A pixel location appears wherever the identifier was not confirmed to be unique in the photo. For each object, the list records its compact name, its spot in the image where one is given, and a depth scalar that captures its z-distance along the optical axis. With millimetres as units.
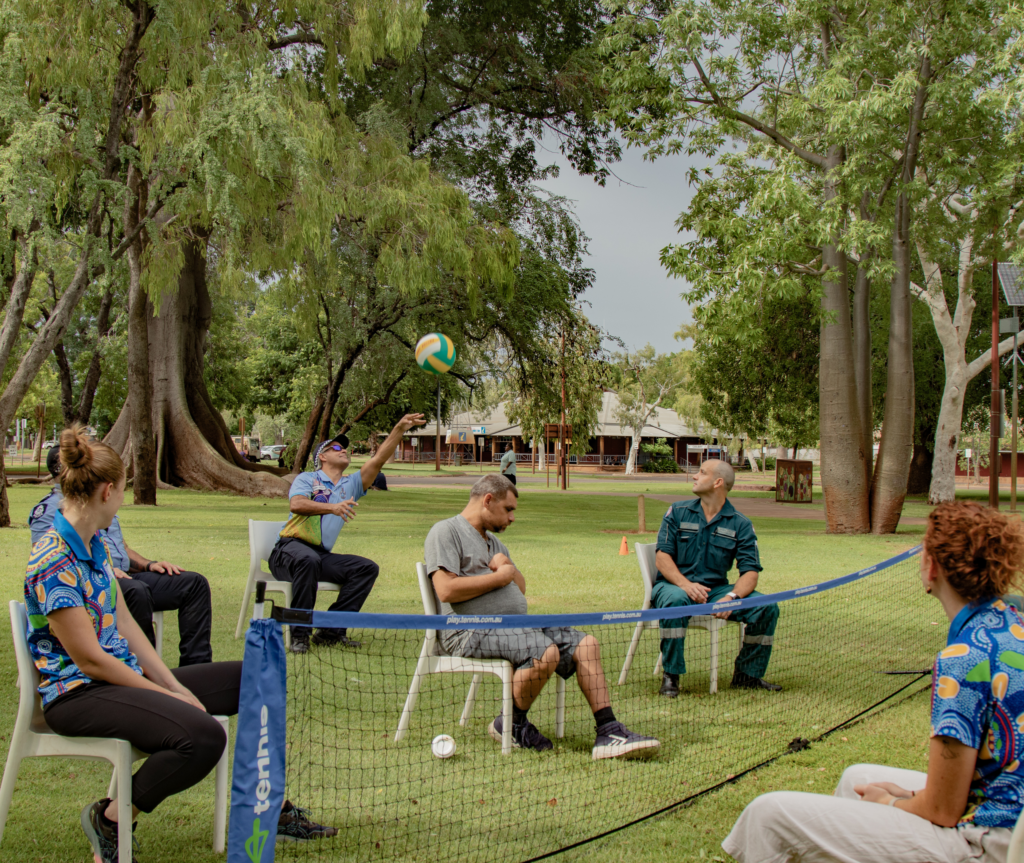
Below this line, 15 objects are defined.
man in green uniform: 5906
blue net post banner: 2764
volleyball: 9867
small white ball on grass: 4492
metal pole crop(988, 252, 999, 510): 20609
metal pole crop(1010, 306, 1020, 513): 19956
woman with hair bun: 3016
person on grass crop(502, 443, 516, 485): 23531
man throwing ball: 6539
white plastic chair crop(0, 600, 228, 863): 3035
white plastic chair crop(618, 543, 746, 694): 5871
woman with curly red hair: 2332
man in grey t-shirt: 4562
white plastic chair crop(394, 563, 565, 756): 4508
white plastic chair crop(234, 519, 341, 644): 6973
